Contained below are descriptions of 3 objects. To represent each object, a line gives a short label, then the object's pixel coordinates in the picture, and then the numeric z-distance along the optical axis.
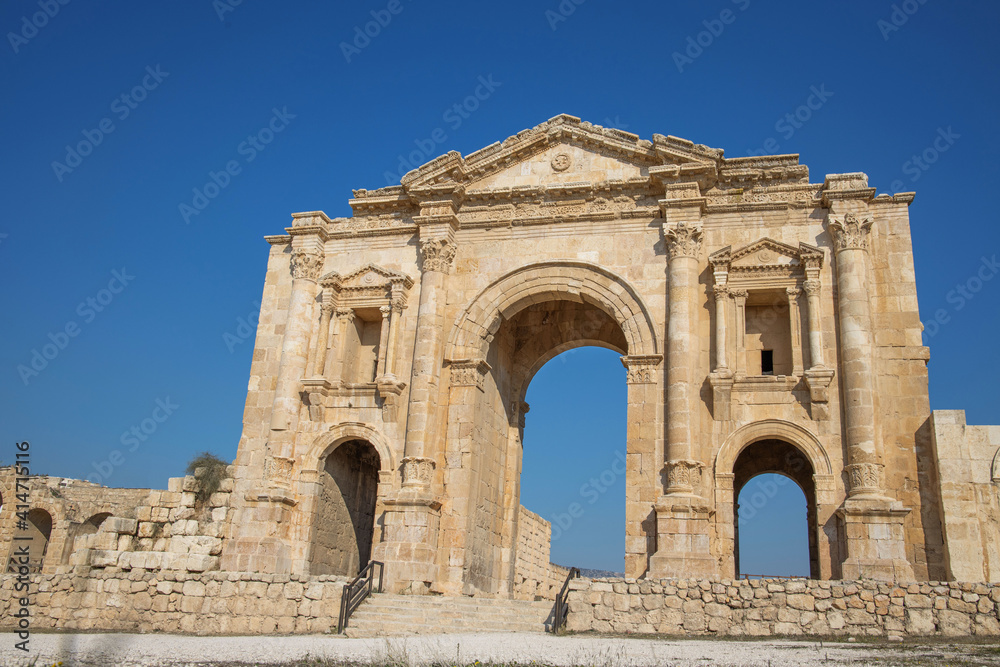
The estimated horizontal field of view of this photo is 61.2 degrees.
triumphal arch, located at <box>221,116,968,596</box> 15.57
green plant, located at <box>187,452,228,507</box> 17.73
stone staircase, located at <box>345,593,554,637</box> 13.77
